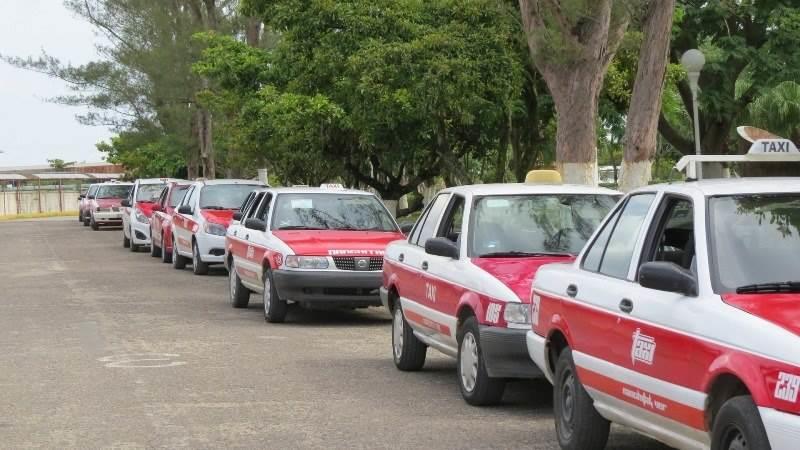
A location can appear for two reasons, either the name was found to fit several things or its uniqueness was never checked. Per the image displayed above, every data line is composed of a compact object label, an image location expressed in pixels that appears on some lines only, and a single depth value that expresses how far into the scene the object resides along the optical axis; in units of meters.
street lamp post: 23.12
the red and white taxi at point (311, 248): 16.83
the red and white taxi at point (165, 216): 31.00
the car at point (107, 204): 54.44
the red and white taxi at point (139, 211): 36.06
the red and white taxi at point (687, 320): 6.16
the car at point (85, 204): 59.00
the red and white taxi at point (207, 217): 26.20
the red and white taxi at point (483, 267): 10.30
